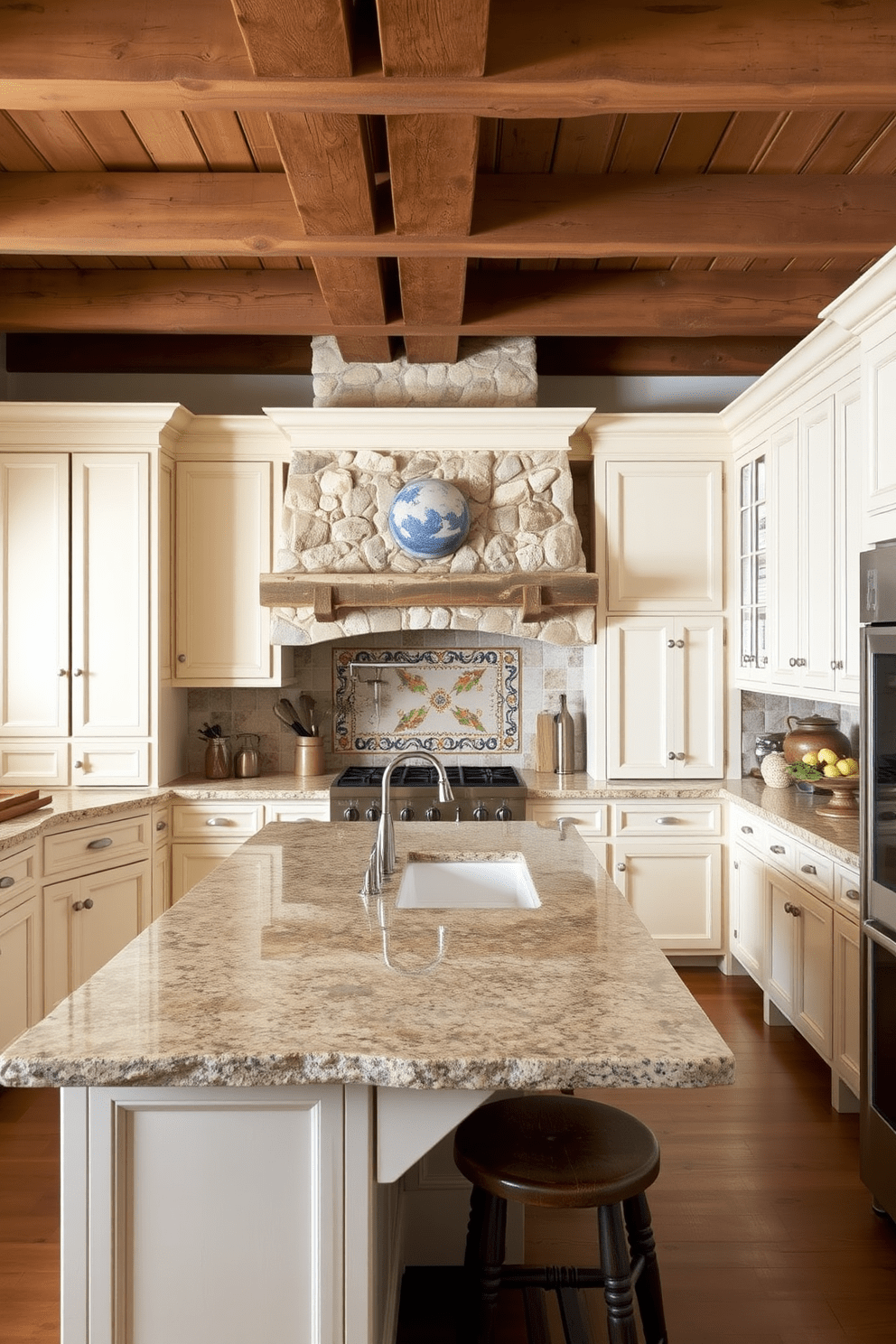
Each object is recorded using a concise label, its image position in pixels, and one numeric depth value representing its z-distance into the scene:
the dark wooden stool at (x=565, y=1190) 1.56
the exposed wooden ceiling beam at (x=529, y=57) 2.09
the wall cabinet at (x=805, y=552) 3.29
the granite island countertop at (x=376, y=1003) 1.35
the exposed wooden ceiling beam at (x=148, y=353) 4.78
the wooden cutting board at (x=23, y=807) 3.47
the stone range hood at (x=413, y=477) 4.38
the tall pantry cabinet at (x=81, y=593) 4.24
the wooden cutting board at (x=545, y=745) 4.82
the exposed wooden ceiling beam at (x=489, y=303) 3.87
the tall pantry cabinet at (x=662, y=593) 4.51
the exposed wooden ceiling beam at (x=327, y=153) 1.88
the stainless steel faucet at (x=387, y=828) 2.23
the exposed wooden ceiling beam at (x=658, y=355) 4.73
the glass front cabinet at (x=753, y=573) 4.19
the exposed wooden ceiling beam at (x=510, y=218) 3.02
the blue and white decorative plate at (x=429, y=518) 4.24
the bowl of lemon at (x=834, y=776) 3.51
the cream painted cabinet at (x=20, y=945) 3.26
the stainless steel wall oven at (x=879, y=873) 2.40
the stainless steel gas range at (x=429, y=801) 4.21
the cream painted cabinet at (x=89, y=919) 3.63
